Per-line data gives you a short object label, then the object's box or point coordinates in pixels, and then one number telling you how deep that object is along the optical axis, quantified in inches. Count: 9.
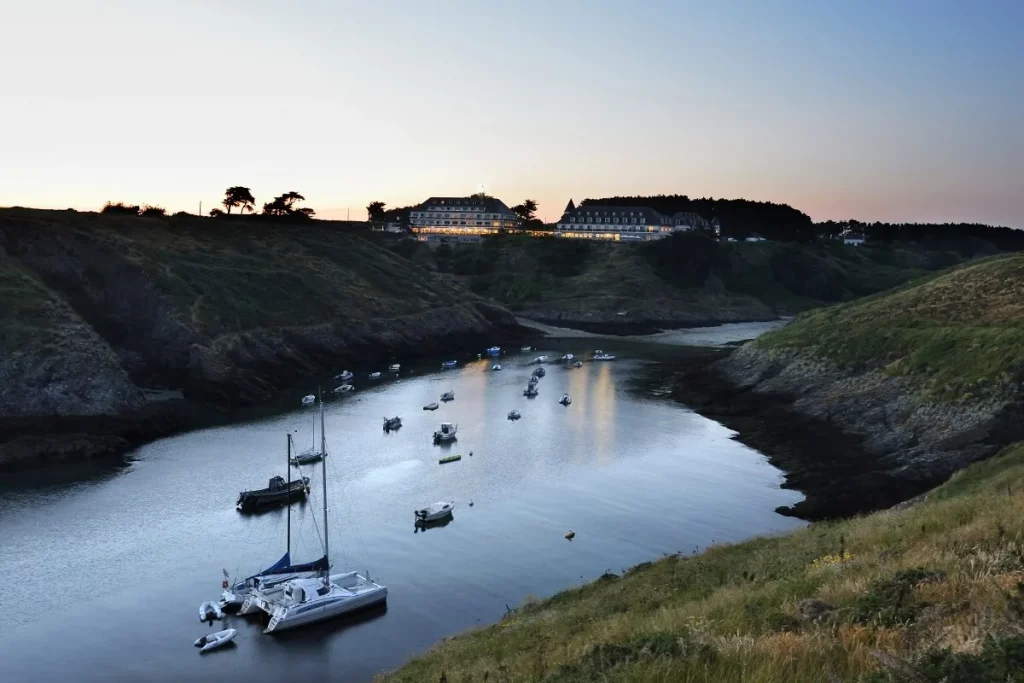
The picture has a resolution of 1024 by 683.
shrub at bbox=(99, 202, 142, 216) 7673.2
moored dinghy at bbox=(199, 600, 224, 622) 1765.0
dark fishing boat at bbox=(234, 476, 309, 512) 2500.0
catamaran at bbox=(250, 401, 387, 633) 1734.7
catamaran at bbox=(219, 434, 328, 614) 1817.2
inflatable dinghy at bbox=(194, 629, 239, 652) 1633.9
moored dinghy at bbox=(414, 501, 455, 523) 2356.1
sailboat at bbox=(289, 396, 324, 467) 3021.7
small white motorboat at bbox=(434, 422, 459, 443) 3351.4
